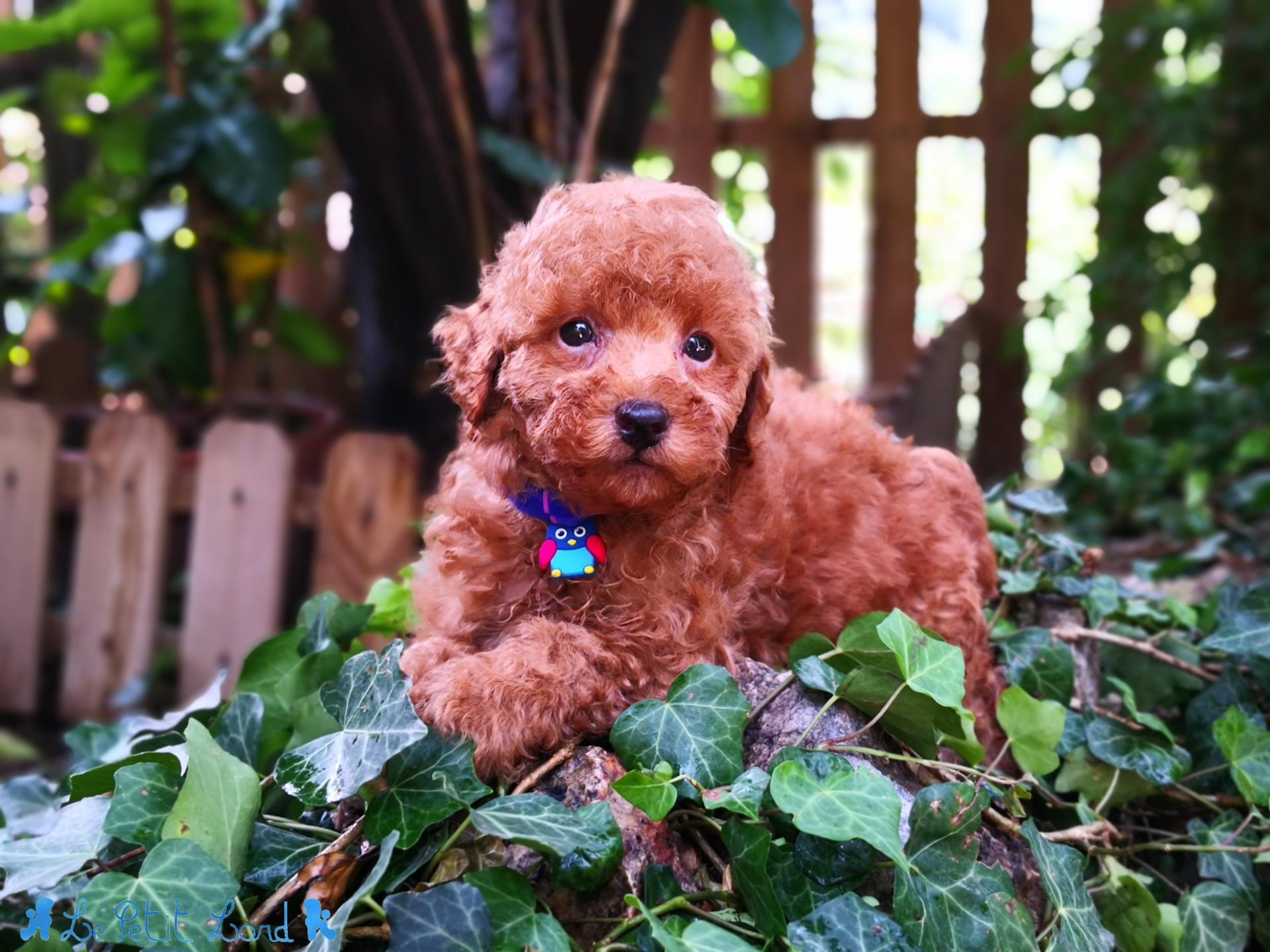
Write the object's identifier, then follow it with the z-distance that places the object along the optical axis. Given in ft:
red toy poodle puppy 1.18
